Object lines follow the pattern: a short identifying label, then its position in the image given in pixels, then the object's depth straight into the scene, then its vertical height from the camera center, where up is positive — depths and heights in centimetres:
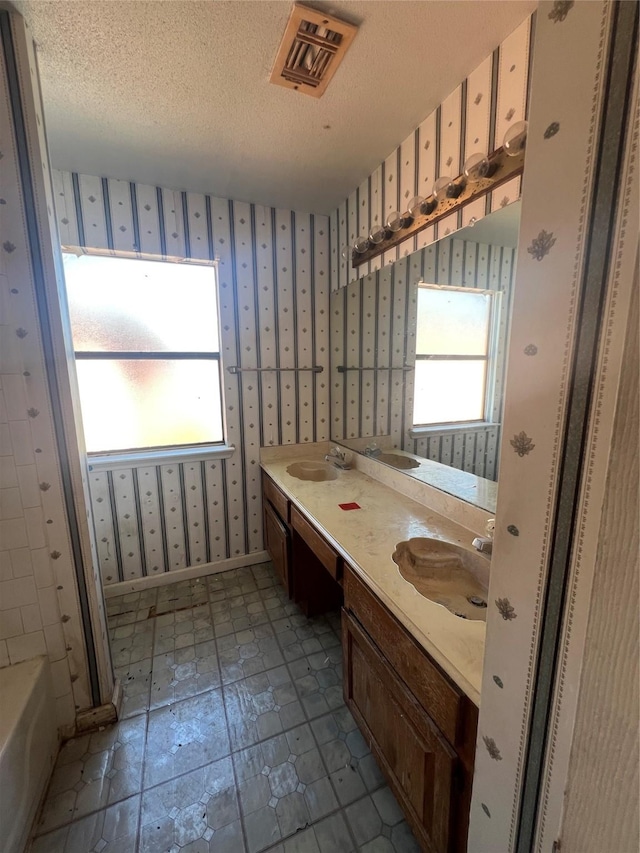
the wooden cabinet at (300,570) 193 -119
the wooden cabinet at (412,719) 79 -98
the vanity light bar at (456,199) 110 +65
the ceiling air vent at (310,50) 102 +105
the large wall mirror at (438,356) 126 +5
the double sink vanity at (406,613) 81 -77
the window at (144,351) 201 +11
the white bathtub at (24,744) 98 -124
